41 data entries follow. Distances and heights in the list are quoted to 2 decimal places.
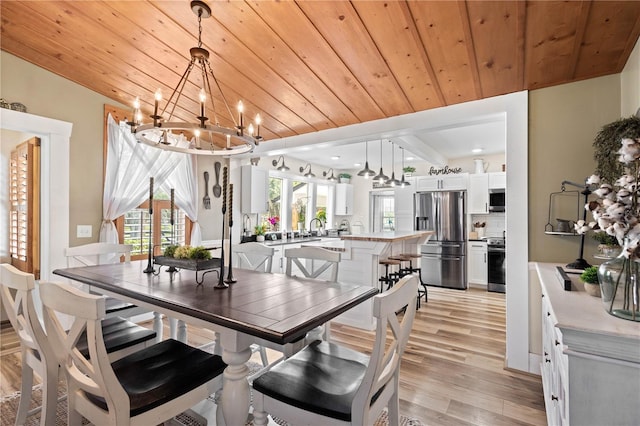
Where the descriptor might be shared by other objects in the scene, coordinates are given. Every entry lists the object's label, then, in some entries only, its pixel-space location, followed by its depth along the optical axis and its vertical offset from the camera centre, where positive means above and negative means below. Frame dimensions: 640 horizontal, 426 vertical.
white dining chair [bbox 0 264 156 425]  1.46 -0.73
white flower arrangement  1.03 +0.03
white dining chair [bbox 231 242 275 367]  2.77 -0.38
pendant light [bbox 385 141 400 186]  4.60 +1.04
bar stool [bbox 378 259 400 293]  3.87 -0.80
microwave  5.47 +0.27
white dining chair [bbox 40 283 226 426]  1.13 -0.74
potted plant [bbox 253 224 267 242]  5.19 -0.29
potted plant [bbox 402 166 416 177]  6.09 +0.89
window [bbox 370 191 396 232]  7.67 +0.12
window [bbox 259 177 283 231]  6.02 +0.27
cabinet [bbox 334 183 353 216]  7.46 +0.38
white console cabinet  0.95 -0.49
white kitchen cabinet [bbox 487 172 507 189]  5.49 +0.63
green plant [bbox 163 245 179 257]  2.16 -0.26
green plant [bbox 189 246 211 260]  2.04 -0.26
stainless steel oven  5.30 -0.88
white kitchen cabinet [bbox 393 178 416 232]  6.24 +0.17
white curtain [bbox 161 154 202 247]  4.12 +0.38
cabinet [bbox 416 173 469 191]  5.72 +0.62
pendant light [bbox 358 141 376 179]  4.17 +0.57
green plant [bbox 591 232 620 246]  1.77 -0.14
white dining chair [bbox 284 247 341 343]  2.33 -0.34
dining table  1.29 -0.44
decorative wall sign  6.01 +0.88
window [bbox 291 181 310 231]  6.60 +0.21
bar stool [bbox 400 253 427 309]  4.32 -0.79
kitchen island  3.51 -0.61
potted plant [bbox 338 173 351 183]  7.62 +0.93
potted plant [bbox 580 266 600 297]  1.37 -0.30
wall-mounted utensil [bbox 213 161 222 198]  4.66 +0.49
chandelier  1.81 +0.54
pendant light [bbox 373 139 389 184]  4.39 +0.53
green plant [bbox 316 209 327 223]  7.13 -0.01
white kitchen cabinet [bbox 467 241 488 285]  5.61 -0.87
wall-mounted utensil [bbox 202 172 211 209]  4.53 +0.32
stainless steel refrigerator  5.60 -0.46
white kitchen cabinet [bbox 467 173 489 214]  5.64 +0.39
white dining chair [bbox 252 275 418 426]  1.16 -0.75
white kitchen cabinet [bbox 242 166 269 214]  4.95 +0.42
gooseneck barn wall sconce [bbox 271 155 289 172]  5.74 +0.98
